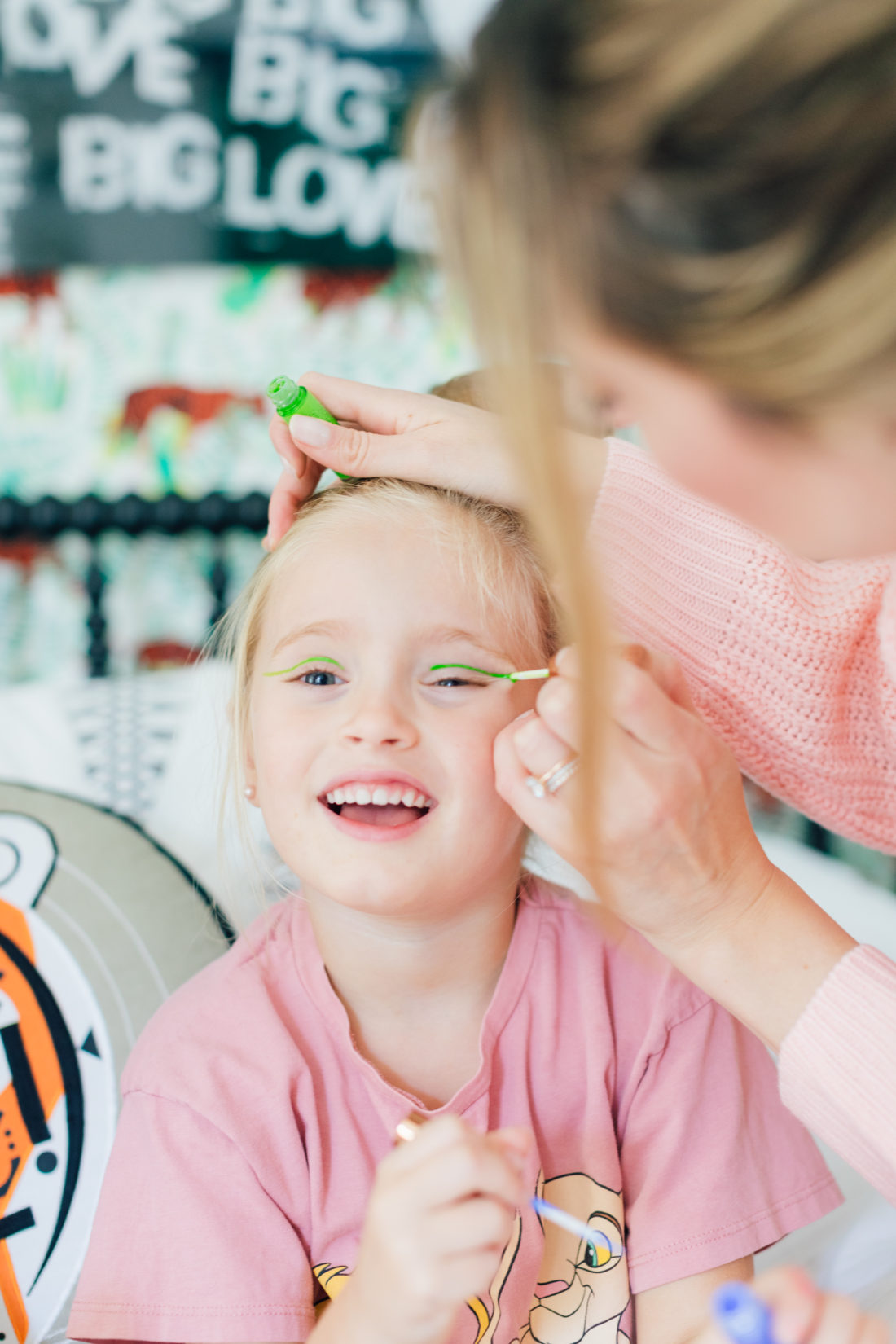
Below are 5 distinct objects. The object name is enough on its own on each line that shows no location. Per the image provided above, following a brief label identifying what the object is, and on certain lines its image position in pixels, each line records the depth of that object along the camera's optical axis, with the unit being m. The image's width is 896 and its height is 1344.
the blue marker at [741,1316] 0.51
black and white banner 1.63
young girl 0.86
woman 0.54
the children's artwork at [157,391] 1.77
